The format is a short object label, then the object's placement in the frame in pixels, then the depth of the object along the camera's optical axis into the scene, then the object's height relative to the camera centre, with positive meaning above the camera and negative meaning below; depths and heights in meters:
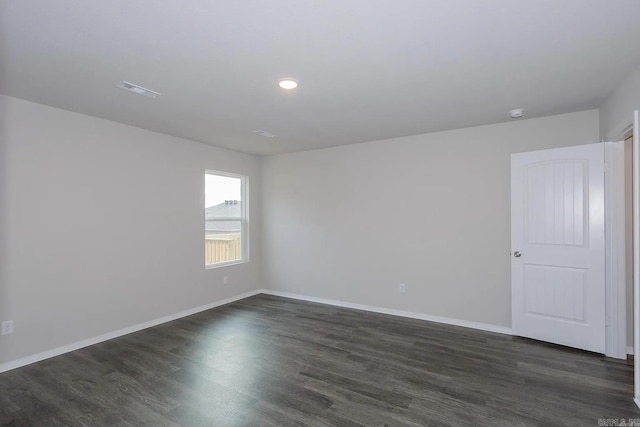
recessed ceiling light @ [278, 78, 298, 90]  2.49 +1.10
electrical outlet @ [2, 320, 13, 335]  2.78 -0.99
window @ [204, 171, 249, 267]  4.85 -0.03
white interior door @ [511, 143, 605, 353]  3.05 -0.33
